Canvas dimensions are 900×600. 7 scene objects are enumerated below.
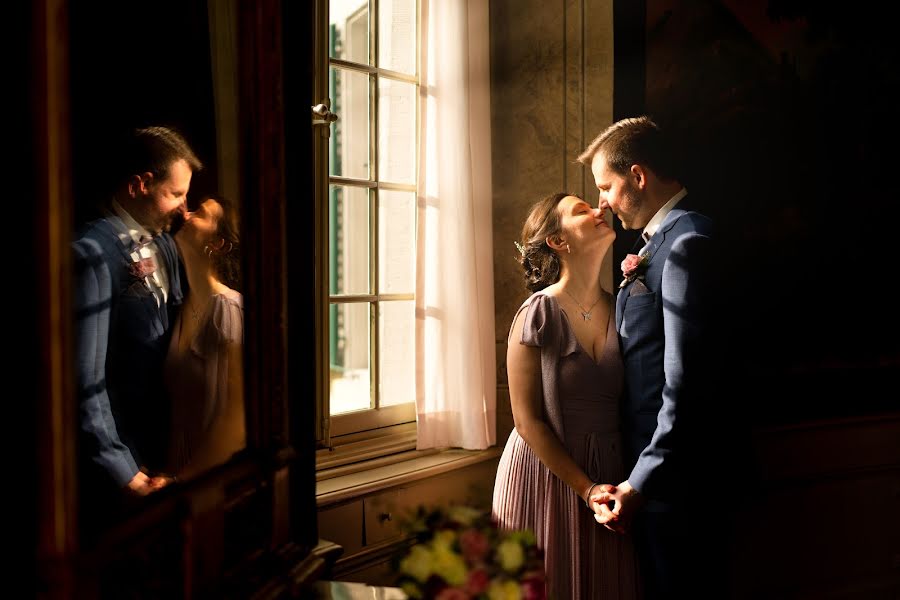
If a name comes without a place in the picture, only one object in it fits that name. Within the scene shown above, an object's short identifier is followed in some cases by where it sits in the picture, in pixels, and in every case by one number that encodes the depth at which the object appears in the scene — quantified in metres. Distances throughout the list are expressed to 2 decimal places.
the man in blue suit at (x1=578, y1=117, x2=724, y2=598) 1.73
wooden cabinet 2.06
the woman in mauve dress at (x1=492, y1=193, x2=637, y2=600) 1.82
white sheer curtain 2.38
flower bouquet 1.01
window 2.39
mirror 0.80
